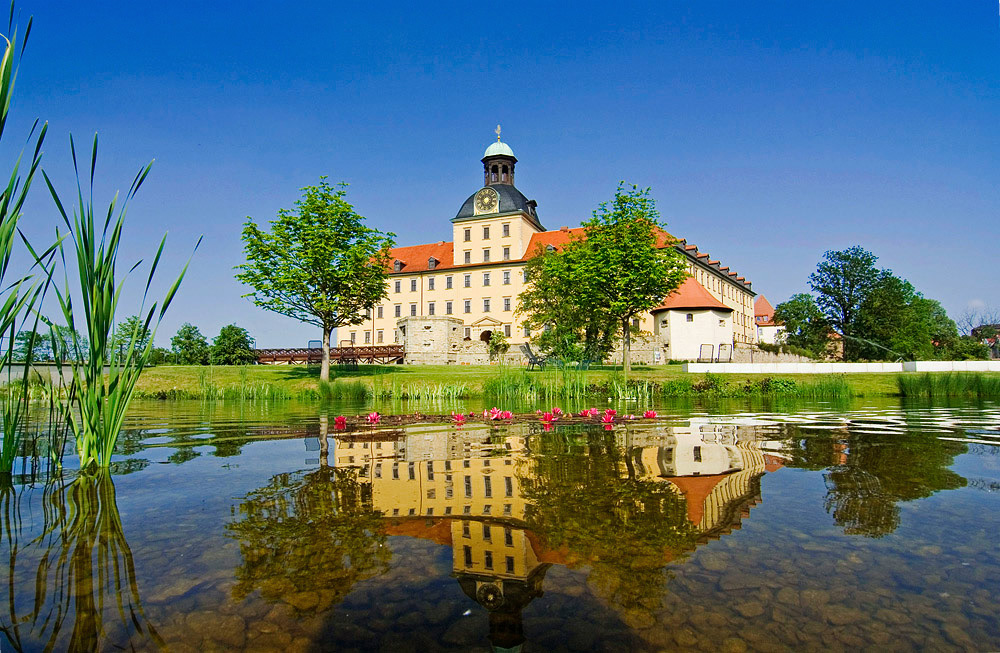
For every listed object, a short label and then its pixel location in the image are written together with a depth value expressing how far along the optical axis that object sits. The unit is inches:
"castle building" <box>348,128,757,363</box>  2313.0
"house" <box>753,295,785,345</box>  3663.9
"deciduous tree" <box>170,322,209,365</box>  1869.8
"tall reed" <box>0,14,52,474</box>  100.6
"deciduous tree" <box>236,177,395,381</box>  1224.2
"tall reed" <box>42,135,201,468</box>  152.6
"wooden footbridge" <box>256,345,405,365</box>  1787.6
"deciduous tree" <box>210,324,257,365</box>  1918.1
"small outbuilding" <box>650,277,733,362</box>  1849.2
